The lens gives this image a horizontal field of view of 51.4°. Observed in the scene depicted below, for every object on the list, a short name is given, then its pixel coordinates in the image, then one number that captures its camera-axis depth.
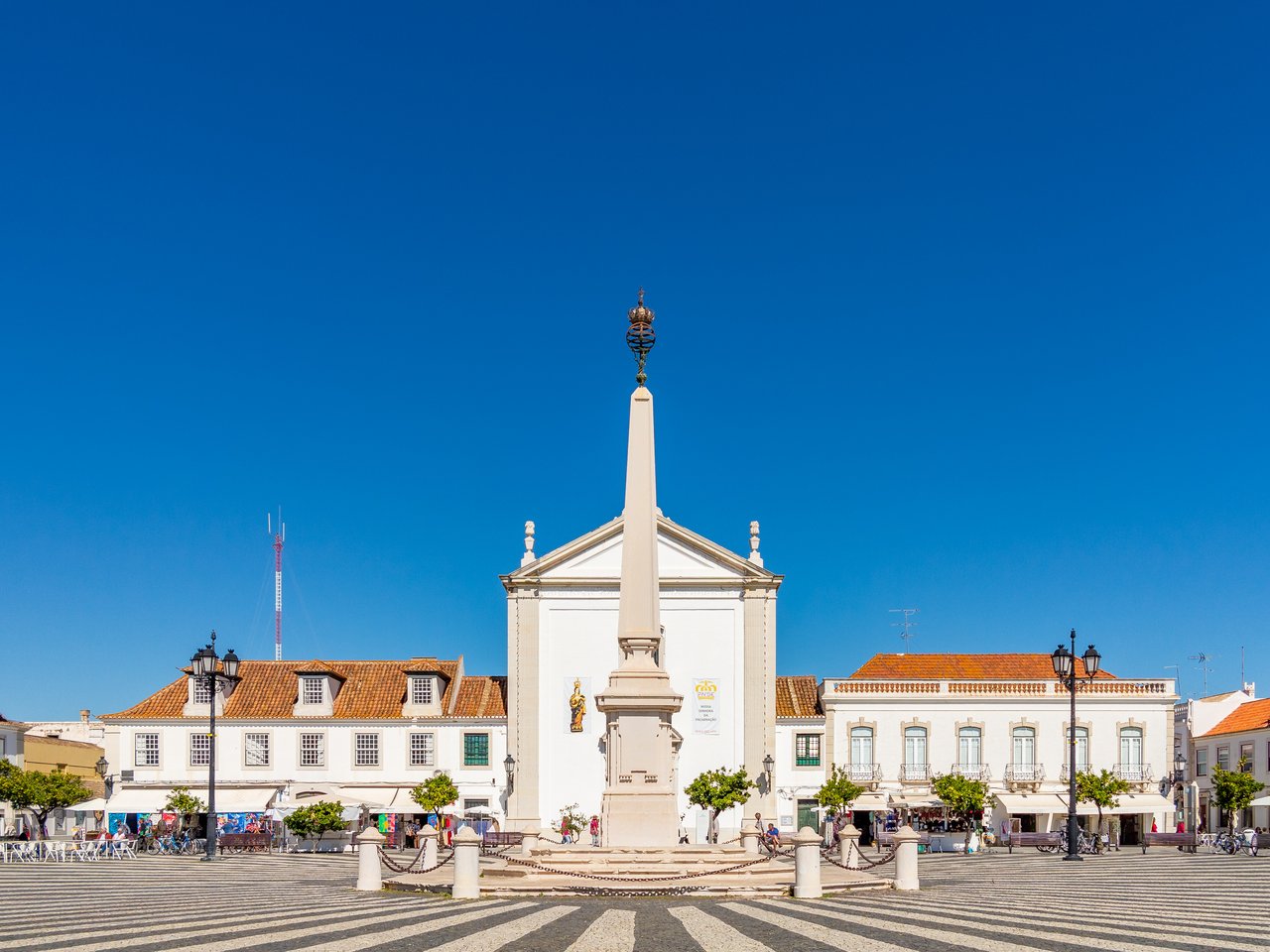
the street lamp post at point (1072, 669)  32.91
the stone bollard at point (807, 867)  21.23
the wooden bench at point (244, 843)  43.22
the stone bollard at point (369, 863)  24.10
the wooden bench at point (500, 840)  44.12
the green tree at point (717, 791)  48.84
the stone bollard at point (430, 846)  28.20
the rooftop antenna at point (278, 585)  93.85
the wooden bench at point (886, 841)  45.28
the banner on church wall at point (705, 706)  54.81
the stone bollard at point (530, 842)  28.67
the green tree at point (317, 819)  44.25
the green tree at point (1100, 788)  48.56
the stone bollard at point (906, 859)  24.45
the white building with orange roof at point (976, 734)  56.28
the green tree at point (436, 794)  51.28
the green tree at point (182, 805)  47.91
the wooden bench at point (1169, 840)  44.35
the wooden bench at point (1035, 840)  45.12
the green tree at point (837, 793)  51.41
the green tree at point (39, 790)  51.38
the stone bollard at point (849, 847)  30.08
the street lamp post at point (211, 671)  32.75
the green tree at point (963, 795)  49.34
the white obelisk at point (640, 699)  25.92
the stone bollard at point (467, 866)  20.78
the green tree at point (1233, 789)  54.03
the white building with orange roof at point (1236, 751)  60.75
